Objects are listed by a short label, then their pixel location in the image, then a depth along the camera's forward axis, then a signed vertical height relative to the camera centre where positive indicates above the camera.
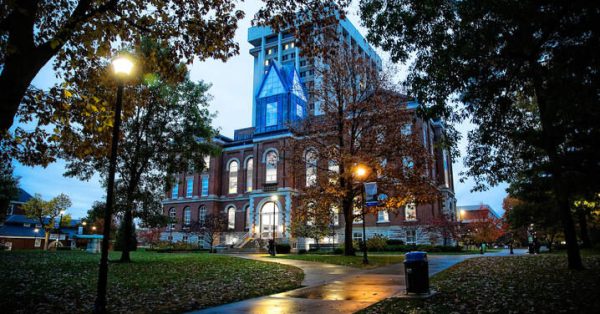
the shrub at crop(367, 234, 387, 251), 37.68 -1.74
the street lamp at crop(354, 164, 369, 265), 20.87 +3.05
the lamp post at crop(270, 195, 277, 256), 48.18 +3.38
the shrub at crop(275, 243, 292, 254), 38.84 -2.25
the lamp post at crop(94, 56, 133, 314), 7.78 +1.03
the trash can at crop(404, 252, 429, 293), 9.46 -1.23
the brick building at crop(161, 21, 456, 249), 45.62 +5.10
